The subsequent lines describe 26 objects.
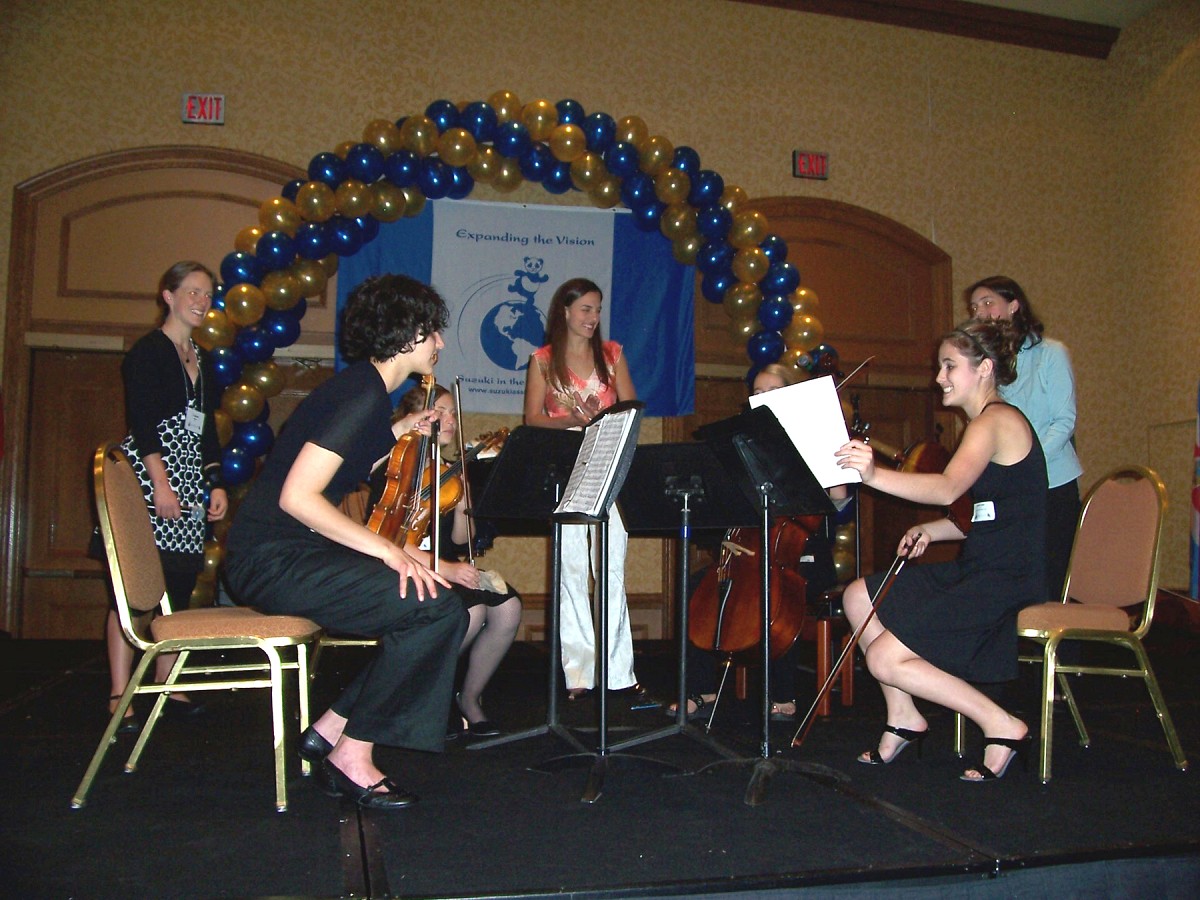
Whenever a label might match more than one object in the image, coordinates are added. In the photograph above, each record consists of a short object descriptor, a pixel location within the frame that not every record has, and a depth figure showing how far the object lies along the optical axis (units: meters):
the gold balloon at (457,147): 5.07
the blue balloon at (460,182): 5.29
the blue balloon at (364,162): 5.07
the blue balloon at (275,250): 4.96
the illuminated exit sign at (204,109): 5.78
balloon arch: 4.96
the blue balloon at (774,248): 5.46
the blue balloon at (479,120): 5.09
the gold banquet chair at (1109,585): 2.62
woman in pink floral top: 3.77
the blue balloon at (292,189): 5.11
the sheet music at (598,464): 2.43
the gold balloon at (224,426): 4.88
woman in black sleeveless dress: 2.55
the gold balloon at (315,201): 4.99
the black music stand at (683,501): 2.65
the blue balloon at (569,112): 5.22
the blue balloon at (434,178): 5.23
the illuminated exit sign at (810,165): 6.59
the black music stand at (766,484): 2.38
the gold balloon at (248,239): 5.00
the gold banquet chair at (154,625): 2.27
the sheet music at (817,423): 2.35
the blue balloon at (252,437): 4.96
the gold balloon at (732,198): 5.47
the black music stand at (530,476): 2.65
